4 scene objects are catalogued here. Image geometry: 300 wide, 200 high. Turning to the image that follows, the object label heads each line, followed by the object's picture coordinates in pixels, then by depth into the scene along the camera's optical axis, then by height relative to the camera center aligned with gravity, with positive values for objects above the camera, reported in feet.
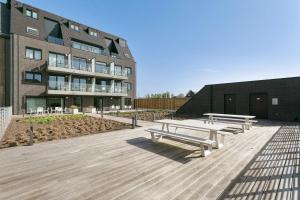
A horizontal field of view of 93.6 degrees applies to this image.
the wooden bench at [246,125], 23.65 -4.36
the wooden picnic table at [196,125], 14.70 -2.75
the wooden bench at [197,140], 13.02 -3.75
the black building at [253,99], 35.91 +0.57
